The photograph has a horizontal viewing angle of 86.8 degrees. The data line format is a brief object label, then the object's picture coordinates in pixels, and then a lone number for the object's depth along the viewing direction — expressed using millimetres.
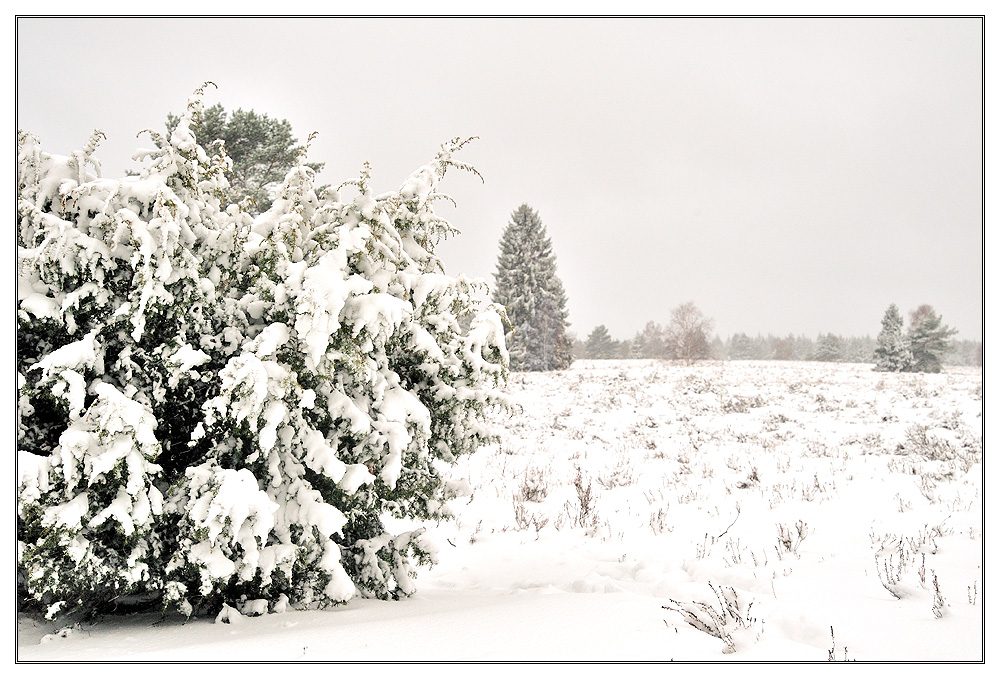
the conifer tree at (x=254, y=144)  15727
